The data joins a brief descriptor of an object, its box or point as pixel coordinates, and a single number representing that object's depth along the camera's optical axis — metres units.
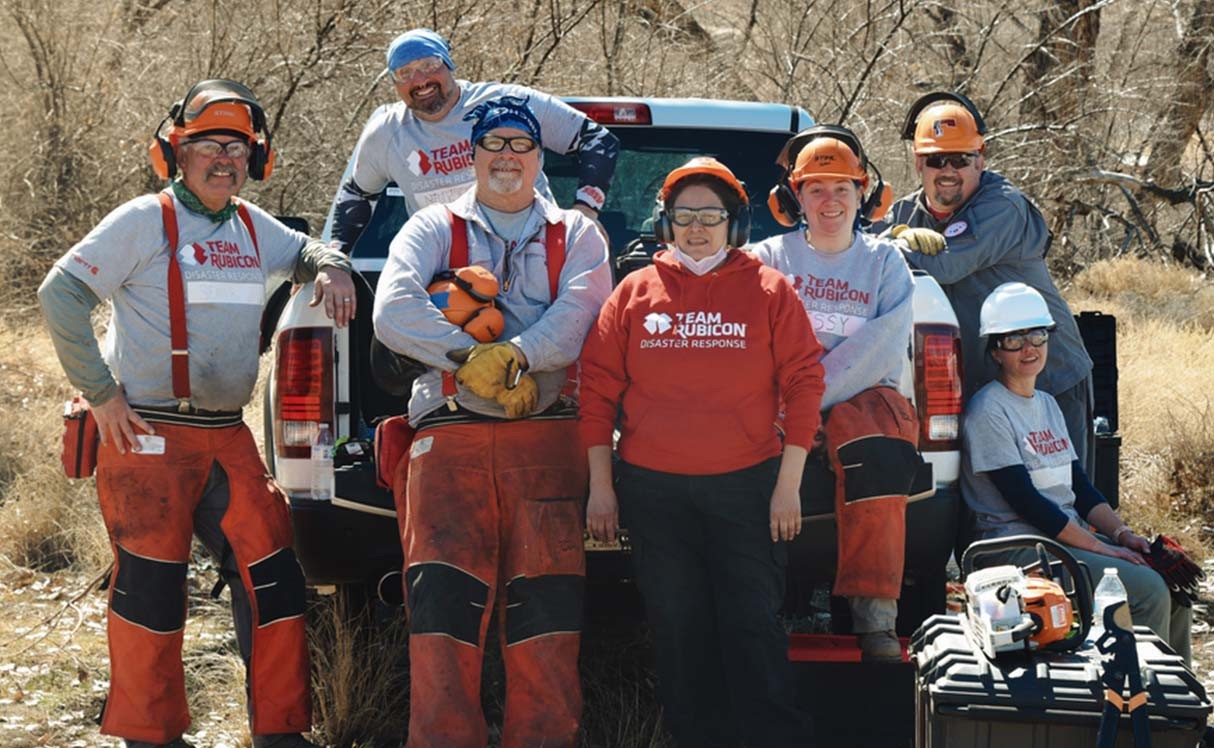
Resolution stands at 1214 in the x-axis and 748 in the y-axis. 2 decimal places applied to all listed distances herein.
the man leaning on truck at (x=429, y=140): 5.41
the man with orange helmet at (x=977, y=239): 5.40
